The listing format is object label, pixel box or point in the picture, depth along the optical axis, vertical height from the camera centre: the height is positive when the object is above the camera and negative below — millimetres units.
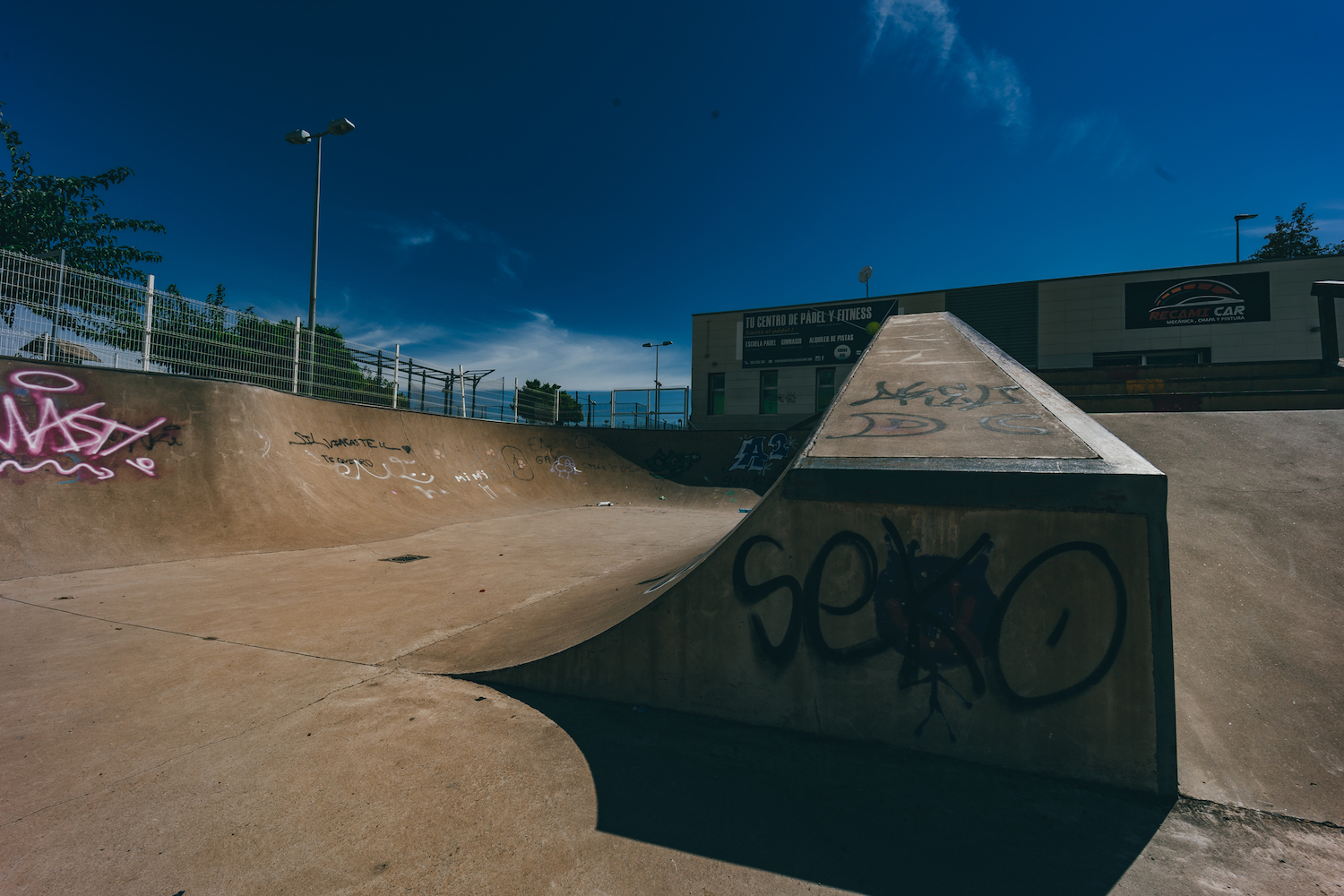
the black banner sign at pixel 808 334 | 23516 +6414
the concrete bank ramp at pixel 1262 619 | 2203 -706
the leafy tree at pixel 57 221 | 15102 +7133
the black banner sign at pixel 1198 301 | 18425 +6408
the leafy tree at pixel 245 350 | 9039 +2275
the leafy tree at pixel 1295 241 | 28891 +13237
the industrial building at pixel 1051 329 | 18312 +5923
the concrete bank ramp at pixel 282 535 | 4473 -1026
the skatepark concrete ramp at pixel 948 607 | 2180 -585
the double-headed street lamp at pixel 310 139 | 11773 +7530
